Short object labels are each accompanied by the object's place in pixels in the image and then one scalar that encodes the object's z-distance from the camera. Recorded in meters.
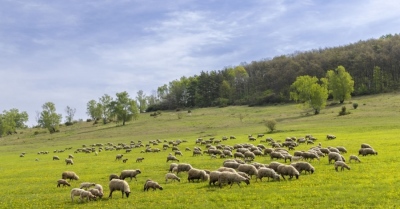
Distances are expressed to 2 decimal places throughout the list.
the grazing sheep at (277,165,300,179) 23.47
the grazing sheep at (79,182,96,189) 23.72
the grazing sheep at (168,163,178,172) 30.22
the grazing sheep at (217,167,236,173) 23.93
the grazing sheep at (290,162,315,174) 25.26
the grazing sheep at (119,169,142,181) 27.55
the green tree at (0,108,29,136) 164.29
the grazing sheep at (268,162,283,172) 25.21
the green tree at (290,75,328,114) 107.56
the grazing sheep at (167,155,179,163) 39.56
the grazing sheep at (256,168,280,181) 23.39
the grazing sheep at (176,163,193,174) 28.72
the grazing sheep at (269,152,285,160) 34.06
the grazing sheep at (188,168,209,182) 24.98
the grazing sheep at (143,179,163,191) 23.00
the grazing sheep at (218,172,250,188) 22.16
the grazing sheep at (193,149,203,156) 45.54
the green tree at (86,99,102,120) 176.88
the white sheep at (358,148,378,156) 33.55
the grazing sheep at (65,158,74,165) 45.22
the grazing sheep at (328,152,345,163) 29.31
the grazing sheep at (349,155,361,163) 29.88
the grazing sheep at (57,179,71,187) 26.84
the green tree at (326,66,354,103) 123.50
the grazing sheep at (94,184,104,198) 21.65
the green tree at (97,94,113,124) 155.32
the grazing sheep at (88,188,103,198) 21.25
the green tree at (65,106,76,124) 194.88
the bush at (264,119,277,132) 78.12
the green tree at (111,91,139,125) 137.38
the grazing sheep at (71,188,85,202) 20.94
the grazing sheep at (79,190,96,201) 20.75
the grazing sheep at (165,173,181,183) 25.68
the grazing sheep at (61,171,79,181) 29.38
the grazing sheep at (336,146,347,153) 36.72
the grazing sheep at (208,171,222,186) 22.66
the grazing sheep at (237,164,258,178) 24.78
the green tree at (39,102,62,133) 146.62
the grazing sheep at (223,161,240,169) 27.81
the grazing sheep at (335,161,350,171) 25.84
